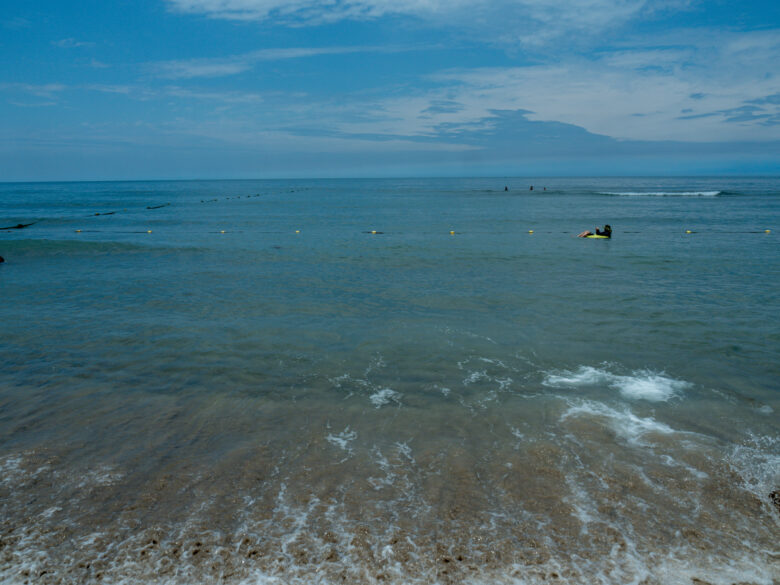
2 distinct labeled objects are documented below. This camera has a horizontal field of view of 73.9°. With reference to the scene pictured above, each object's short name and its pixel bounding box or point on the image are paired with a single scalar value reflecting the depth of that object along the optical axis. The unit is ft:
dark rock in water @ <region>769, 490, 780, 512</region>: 23.67
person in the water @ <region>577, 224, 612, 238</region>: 129.90
